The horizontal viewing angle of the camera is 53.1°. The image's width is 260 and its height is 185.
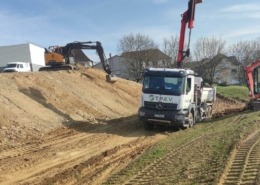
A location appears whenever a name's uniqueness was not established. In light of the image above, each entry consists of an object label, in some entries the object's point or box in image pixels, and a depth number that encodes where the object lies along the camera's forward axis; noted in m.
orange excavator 19.76
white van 25.77
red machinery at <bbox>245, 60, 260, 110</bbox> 15.15
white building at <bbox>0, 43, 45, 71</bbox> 40.68
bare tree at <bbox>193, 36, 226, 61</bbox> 45.80
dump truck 11.06
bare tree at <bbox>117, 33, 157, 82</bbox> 42.57
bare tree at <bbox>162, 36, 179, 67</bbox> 44.09
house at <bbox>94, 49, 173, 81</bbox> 42.41
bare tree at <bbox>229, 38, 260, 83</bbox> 51.47
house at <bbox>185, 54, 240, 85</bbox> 42.88
